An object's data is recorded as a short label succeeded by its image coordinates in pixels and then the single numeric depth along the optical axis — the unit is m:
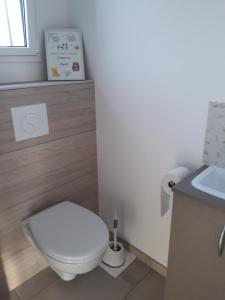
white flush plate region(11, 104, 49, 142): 1.33
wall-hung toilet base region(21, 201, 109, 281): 1.23
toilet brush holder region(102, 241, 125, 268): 1.70
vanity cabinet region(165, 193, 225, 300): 0.96
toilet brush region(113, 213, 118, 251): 1.67
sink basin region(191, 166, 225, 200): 1.10
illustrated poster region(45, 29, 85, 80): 1.54
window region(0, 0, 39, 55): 1.42
